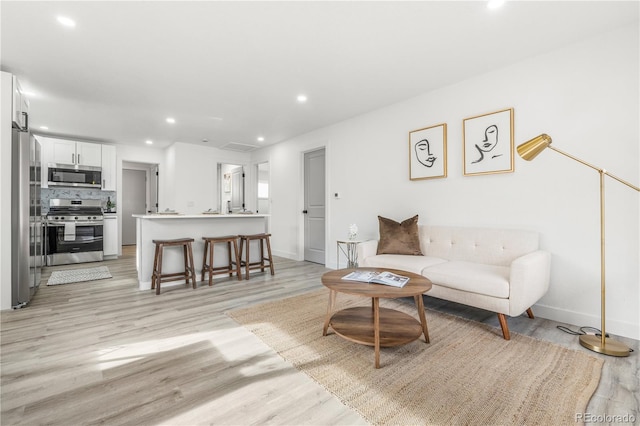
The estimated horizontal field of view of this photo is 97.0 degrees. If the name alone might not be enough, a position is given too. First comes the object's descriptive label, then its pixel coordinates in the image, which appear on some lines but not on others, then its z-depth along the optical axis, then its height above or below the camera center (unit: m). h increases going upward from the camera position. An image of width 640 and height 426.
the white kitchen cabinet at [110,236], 6.00 -0.48
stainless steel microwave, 5.46 +0.77
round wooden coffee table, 1.90 -0.87
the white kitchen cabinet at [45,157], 5.40 +1.09
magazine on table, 2.09 -0.52
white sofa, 2.22 -0.53
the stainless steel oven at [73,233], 5.27 -0.36
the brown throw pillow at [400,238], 3.36 -0.32
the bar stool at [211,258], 3.86 -0.66
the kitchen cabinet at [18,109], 2.97 +1.16
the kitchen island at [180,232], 3.68 -0.27
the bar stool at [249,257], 4.23 -0.63
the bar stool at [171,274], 3.51 -0.69
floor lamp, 2.01 -0.79
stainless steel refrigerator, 2.93 -0.01
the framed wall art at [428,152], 3.49 +0.75
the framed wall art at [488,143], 2.95 +0.74
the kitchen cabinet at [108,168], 6.04 +0.99
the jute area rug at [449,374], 1.44 -1.02
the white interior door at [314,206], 5.38 +0.12
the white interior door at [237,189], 7.37 +0.62
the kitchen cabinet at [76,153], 5.51 +1.23
